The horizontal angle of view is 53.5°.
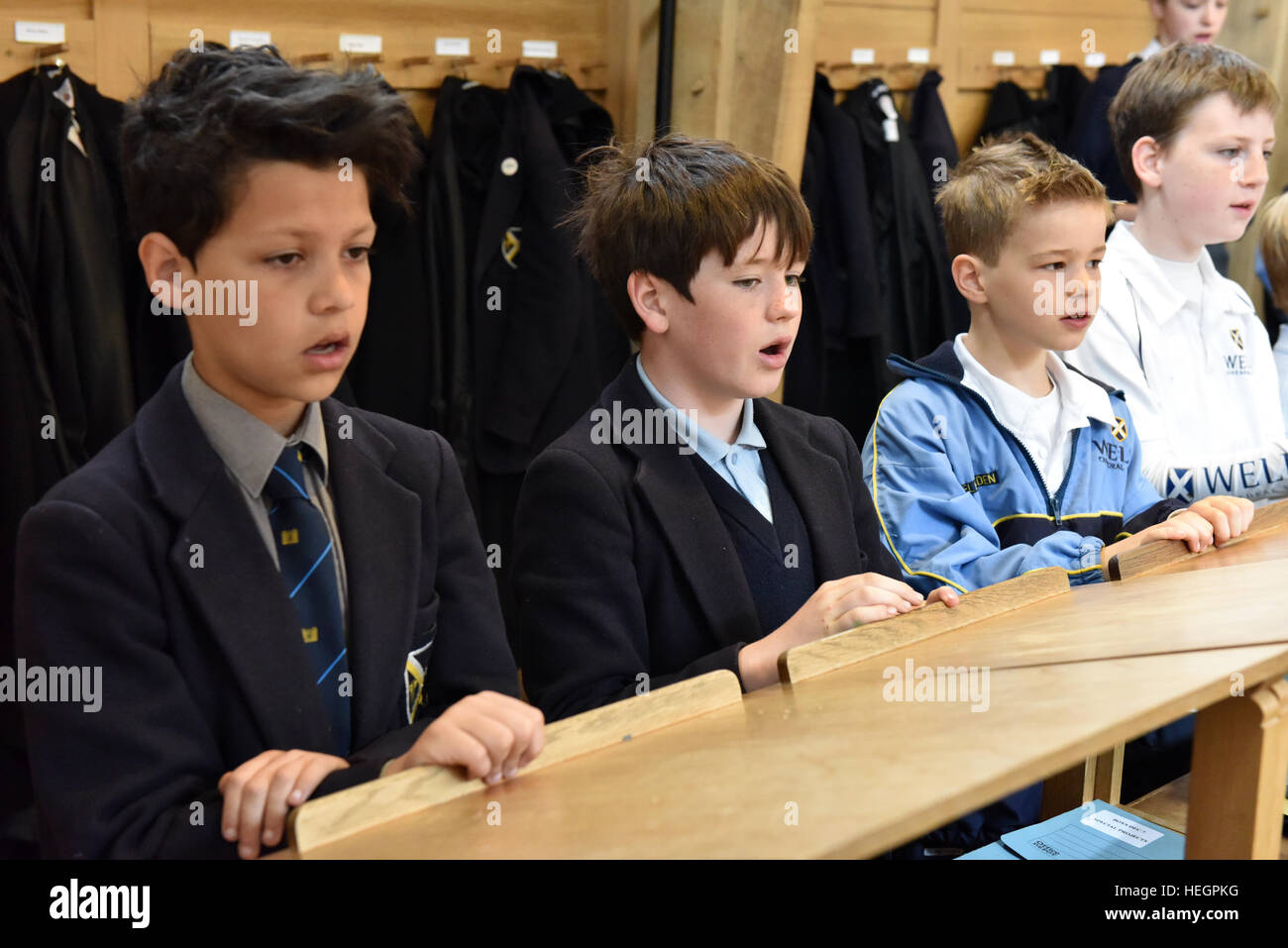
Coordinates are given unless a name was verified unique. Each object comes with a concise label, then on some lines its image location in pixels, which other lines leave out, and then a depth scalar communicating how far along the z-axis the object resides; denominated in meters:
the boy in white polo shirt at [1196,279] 2.59
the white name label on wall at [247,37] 3.01
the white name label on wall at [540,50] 3.41
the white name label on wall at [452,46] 3.29
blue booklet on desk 1.61
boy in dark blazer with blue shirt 1.62
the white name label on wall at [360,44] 3.16
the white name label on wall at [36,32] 2.76
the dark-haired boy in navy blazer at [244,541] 1.16
